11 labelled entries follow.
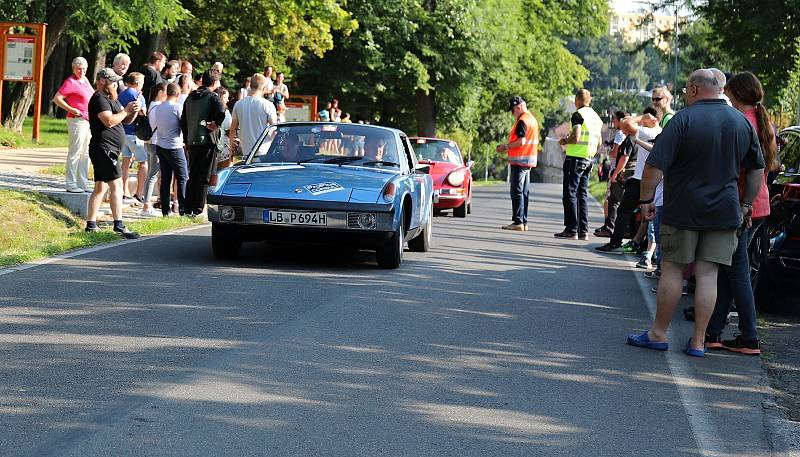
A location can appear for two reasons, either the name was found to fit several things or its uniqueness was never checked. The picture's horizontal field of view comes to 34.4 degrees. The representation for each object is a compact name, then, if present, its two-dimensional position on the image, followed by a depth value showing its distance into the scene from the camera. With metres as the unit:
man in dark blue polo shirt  8.29
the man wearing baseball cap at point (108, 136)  13.70
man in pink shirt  16.23
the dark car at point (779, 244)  10.91
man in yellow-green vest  18.45
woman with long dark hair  8.84
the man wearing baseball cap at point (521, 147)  19.84
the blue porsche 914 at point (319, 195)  11.55
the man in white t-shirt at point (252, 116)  17.19
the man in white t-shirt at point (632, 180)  14.49
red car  22.97
